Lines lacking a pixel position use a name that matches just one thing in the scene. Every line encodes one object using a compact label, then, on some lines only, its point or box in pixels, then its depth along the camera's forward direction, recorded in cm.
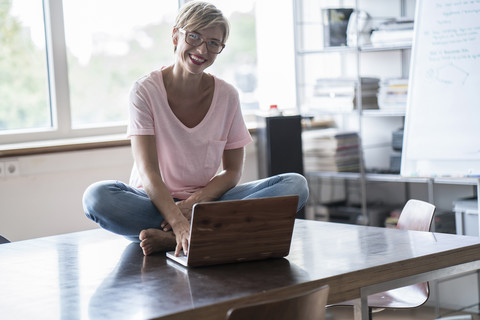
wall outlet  330
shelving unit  397
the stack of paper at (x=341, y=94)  397
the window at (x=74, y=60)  358
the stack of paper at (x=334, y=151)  412
